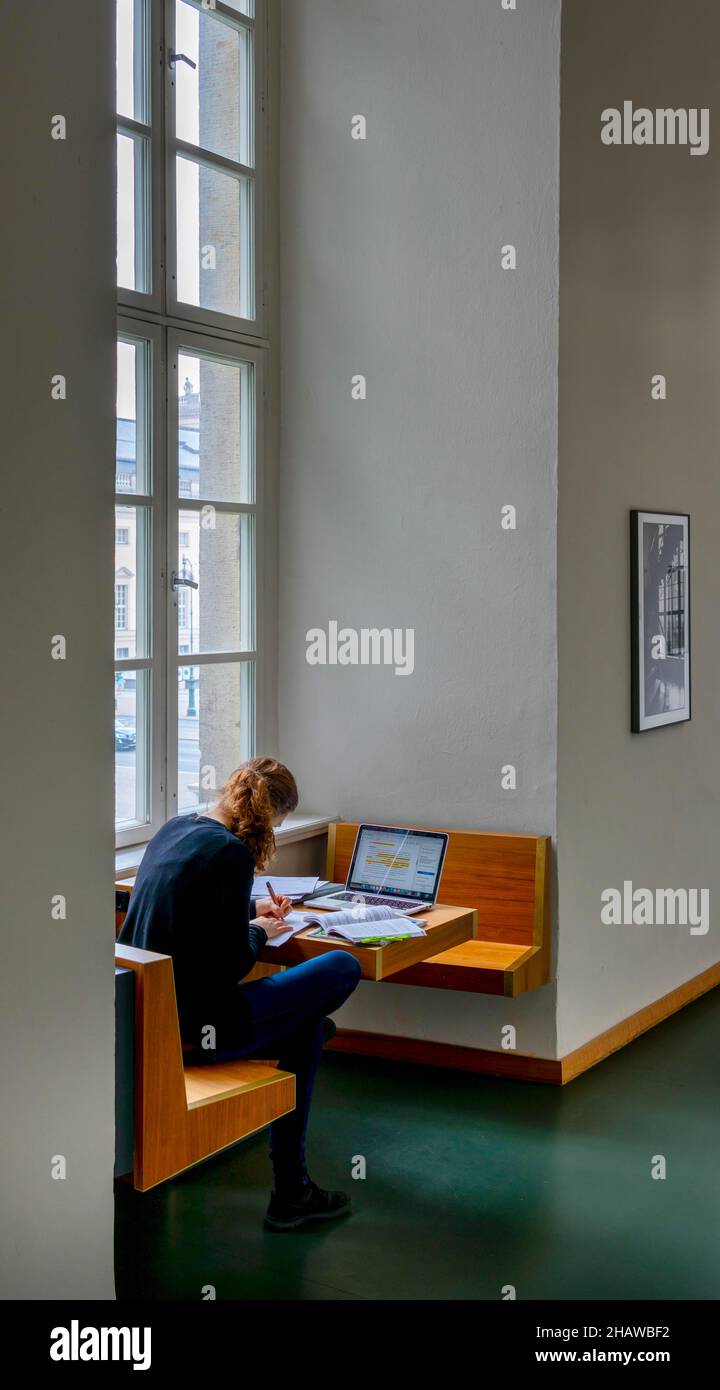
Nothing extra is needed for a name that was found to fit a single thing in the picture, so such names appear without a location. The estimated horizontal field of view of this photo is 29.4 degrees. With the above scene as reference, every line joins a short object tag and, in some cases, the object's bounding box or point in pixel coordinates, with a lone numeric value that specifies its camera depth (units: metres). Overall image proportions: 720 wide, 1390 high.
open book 4.02
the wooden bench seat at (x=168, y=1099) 3.13
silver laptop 4.50
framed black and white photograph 5.43
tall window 4.77
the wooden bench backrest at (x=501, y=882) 4.93
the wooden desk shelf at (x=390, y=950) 3.92
